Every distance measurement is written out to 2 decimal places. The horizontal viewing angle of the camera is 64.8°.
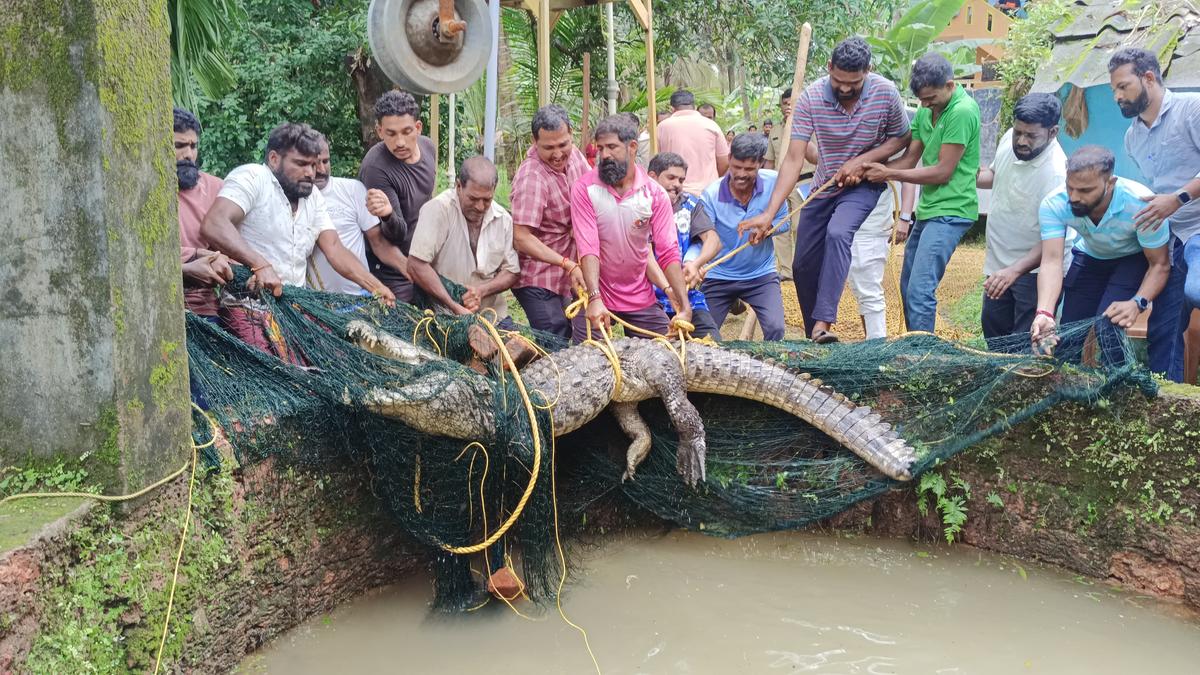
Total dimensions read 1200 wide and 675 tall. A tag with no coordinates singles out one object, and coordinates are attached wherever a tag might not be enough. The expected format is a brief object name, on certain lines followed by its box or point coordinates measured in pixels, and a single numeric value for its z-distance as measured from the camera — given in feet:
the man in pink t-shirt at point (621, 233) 15.24
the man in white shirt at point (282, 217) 13.33
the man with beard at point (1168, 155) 14.53
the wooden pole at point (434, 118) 21.38
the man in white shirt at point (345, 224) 15.62
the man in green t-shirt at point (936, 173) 16.69
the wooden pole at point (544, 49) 20.24
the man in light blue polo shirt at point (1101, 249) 13.98
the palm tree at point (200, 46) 20.68
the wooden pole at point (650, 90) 22.81
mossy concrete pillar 8.79
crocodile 13.70
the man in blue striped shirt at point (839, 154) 16.69
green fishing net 11.87
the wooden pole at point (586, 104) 24.80
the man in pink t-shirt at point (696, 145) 24.04
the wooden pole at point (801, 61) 19.69
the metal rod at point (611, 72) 22.65
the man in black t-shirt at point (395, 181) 15.98
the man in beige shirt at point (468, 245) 15.29
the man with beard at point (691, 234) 17.72
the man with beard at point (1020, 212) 16.24
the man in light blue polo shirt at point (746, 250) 17.62
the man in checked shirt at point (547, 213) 15.44
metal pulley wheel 15.49
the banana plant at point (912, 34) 43.93
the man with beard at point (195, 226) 12.18
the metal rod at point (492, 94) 19.17
